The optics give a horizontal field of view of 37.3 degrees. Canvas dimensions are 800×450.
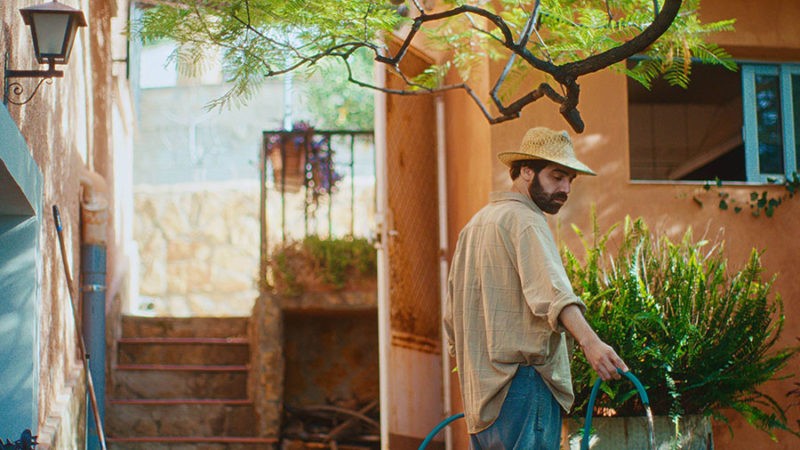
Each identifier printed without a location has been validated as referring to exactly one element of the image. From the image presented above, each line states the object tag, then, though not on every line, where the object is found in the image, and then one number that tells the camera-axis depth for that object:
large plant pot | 6.05
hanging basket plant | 11.28
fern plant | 6.20
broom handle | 7.00
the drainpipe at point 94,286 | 8.41
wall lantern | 5.41
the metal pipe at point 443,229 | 8.68
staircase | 9.70
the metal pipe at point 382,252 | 8.45
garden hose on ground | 4.20
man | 4.29
